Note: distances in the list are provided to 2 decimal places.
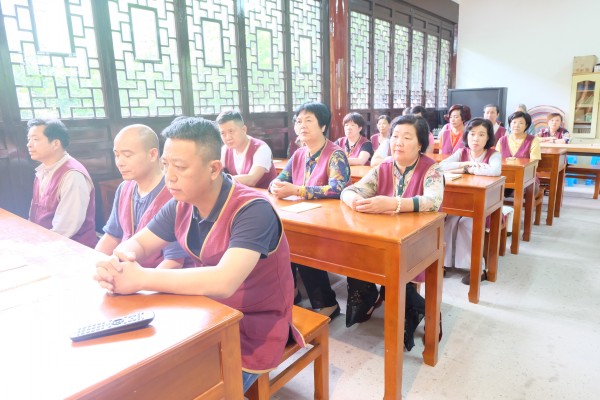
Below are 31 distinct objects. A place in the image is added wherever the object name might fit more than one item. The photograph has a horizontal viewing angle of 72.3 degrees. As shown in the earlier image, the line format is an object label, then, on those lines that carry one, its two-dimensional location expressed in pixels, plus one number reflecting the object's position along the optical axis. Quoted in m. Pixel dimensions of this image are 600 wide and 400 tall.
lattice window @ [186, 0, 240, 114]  3.64
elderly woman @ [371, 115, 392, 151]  4.59
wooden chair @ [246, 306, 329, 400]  1.30
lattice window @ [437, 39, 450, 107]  7.64
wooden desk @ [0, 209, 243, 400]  0.69
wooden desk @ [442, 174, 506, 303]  2.41
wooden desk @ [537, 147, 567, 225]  4.09
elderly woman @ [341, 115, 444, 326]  1.86
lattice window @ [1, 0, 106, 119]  2.70
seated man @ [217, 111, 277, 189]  2.86
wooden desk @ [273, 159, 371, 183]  3.21
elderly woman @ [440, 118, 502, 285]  2.88
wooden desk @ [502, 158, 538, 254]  3.21
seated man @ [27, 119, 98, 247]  2.12
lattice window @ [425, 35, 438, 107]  7.20
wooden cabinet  6.46
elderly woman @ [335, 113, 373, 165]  4.02
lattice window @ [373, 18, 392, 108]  5.84
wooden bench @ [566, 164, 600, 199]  5.25
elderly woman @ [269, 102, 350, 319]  2.26
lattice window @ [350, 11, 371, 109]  5.37
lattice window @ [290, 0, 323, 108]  4.59
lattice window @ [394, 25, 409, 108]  6.26
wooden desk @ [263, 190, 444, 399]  1.54
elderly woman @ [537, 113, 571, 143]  5.68
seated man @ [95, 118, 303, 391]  0.98
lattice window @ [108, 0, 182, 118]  3.18
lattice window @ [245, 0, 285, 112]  4.12
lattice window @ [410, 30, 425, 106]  6.73
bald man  1.61
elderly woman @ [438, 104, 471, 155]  4.43
